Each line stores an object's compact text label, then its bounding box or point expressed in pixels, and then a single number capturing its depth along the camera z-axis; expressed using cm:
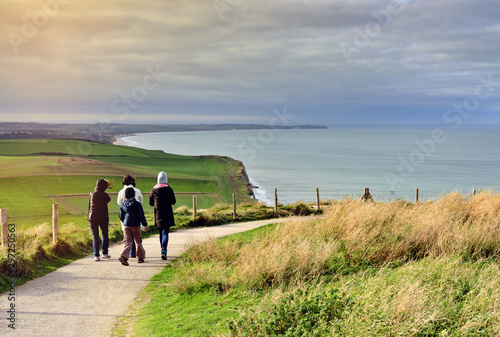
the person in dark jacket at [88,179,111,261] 1150
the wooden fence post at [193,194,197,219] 2095
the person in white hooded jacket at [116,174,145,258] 1131
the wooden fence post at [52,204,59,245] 1294
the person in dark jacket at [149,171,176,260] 1155
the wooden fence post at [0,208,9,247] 1183
